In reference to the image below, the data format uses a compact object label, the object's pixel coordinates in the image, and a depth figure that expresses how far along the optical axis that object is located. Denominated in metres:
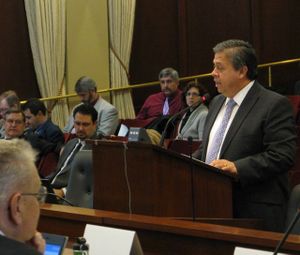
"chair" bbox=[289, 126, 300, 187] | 6.14
